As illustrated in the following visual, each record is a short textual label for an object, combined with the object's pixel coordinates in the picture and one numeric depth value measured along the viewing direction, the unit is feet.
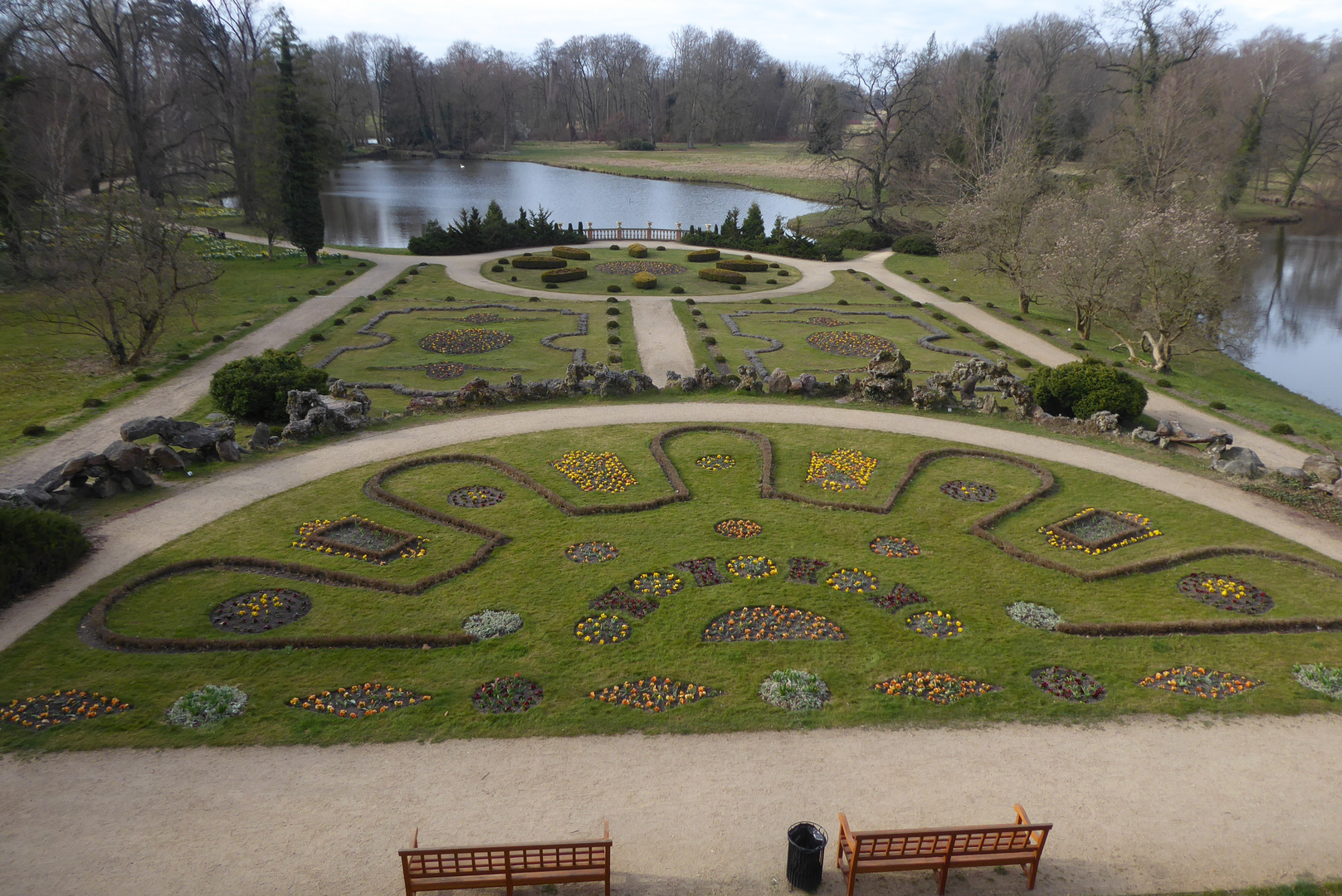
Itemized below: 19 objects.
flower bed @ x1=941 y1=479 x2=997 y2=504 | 66.08
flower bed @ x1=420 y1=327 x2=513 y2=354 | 109.91
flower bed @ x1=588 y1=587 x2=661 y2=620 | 48.73
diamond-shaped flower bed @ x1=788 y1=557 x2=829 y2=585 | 52.54
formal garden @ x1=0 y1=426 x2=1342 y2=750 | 40.55
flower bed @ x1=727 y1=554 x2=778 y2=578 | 53.11
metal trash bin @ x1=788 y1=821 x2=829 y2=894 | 29.91
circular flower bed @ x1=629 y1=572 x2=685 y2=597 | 50.88
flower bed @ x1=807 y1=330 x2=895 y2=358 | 114.01
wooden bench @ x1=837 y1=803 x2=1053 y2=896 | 29.45
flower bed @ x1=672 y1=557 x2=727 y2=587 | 52.08
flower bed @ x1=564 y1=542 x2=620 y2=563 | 54.90
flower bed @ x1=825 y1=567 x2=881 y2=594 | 51.78
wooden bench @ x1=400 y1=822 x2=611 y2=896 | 28.60
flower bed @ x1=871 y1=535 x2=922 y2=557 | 56.59
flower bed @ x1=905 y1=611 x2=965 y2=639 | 47.29
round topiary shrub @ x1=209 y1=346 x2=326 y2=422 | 80.48
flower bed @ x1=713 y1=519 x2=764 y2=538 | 58.70
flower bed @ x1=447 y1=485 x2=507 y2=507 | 63.46
